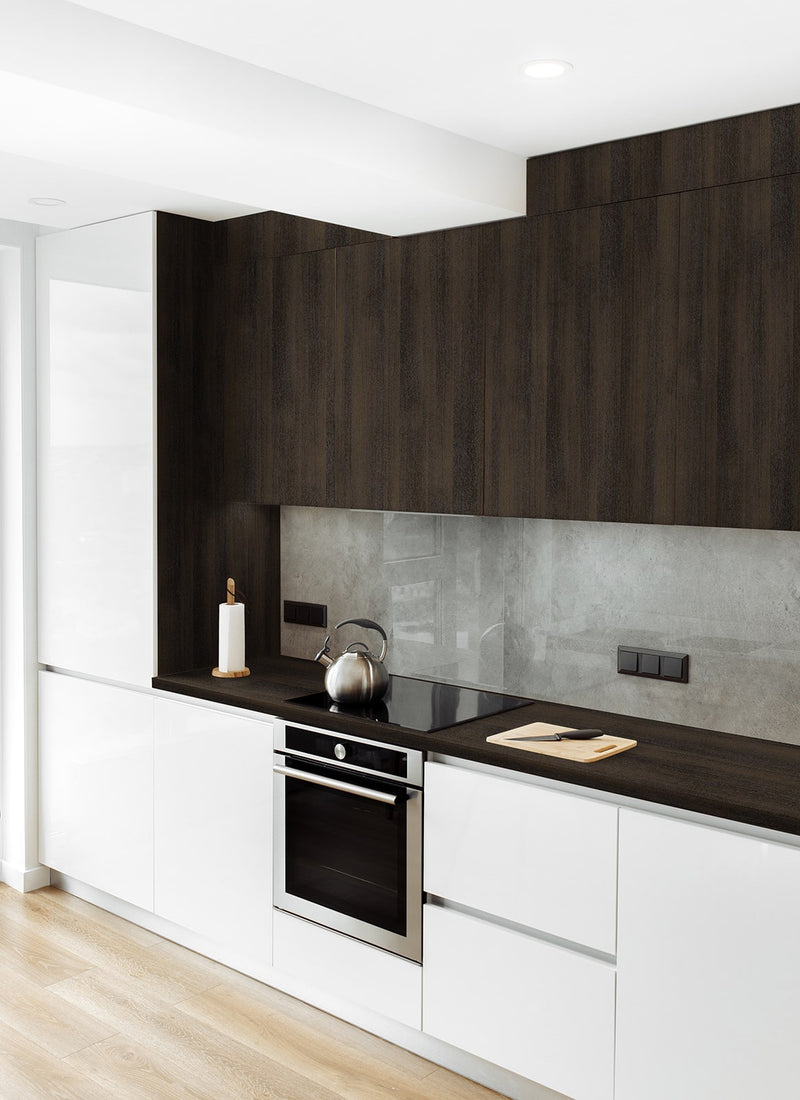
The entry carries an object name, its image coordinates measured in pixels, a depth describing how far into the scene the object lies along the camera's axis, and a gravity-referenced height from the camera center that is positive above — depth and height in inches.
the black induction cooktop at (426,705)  115.9 -24.0
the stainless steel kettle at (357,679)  121.3 -20.8
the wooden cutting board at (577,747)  101.0 -24.1
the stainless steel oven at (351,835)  112.0 -37.2
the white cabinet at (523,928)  97.5 -41.7
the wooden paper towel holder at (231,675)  138.0 -22.9
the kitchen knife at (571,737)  106.0 -23.6
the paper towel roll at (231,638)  137.3 -18.4
